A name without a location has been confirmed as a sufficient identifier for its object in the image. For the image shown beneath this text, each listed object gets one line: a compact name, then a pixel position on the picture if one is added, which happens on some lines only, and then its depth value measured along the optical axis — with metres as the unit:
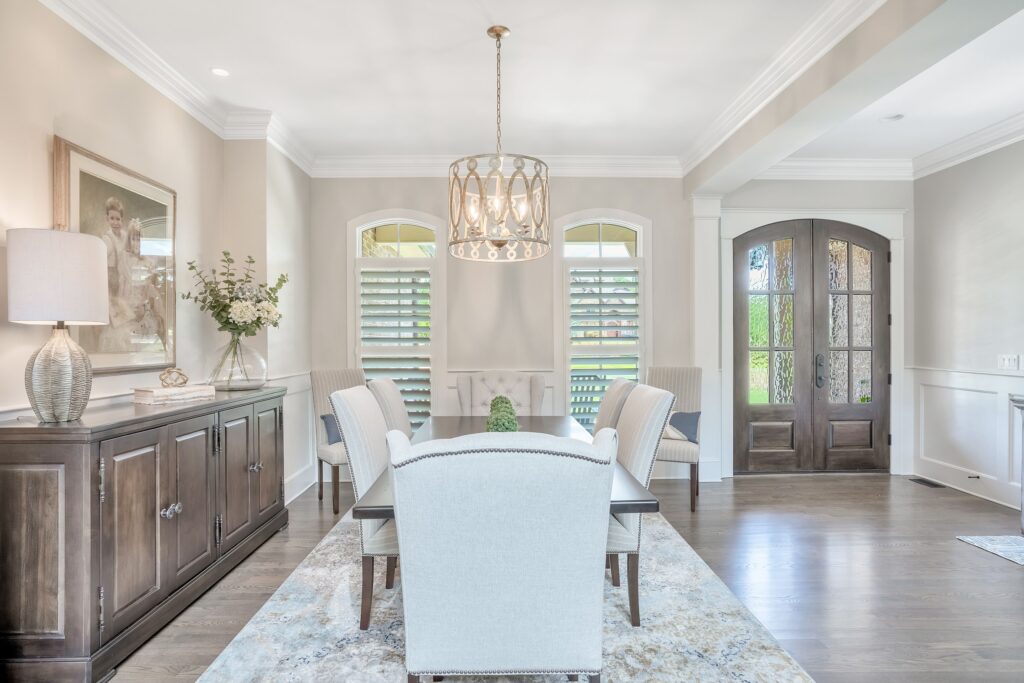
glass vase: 3.66
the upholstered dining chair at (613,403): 3.34
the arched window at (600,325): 5.37
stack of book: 2.82
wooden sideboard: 2.12
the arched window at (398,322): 5.32
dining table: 1.94
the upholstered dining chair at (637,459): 2.49
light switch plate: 4.39
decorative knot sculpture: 3.10
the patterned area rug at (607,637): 2.23
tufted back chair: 4.57
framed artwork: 2.75
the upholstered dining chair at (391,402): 3.54
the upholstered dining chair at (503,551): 1.58
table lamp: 2.15
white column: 5.27
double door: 5.44
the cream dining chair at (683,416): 4.44
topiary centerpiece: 2.55
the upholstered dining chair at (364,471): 2.45
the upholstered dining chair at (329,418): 4.31
